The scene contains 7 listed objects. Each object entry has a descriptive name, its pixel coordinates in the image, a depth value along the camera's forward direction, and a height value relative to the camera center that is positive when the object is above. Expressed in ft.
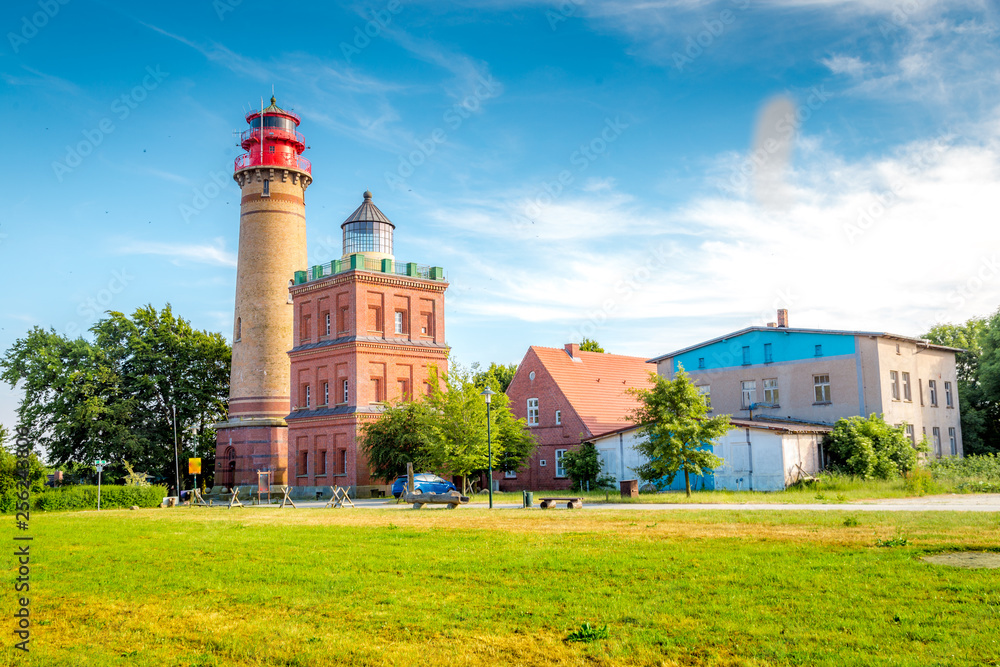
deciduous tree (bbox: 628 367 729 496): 99.86 +0.48
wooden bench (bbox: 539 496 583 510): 83.78 -7.12
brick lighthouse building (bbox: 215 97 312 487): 166.91 +31.10
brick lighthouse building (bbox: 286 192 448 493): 147.02 +18.18
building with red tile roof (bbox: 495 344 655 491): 144.56 +5.85
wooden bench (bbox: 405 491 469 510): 93.35 -7.10
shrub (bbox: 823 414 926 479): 111.24 -3.07
